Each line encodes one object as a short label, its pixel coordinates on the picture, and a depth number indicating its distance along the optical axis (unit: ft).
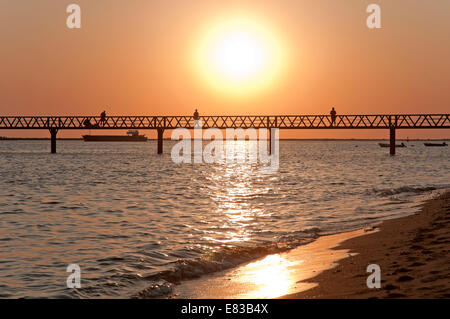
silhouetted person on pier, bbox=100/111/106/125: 341.76
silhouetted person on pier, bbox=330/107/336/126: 319.88
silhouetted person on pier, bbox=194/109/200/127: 333.21
